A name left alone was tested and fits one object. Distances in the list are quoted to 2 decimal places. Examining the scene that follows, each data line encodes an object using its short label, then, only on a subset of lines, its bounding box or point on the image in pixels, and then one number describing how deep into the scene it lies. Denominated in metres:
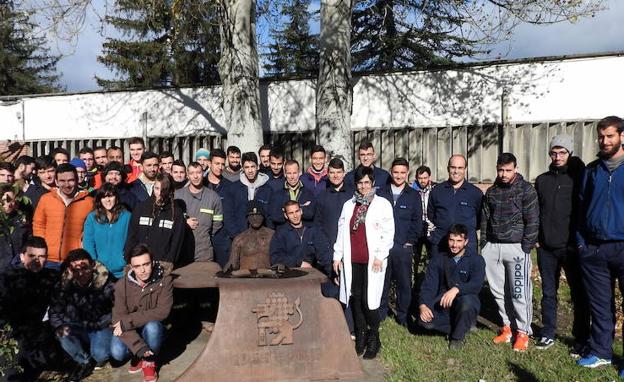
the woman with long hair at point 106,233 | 5.38
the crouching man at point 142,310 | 4.68
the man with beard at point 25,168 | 6.24
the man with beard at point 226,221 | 6.33
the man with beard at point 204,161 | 7.19
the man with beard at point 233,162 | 6.79
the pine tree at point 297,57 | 19.80
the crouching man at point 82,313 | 4.82
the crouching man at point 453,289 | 5.59
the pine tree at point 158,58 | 19.12
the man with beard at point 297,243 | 5.73
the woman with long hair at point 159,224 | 5.37
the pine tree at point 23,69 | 26.77
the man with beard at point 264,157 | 7.32
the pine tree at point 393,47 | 18.47
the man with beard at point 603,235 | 4.66
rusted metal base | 4.66
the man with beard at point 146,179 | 6.20
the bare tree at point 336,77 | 8.25
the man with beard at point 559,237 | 5.29
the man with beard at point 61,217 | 5.44
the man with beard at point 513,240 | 5.43
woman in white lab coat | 5.29
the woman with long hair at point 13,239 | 4.17
